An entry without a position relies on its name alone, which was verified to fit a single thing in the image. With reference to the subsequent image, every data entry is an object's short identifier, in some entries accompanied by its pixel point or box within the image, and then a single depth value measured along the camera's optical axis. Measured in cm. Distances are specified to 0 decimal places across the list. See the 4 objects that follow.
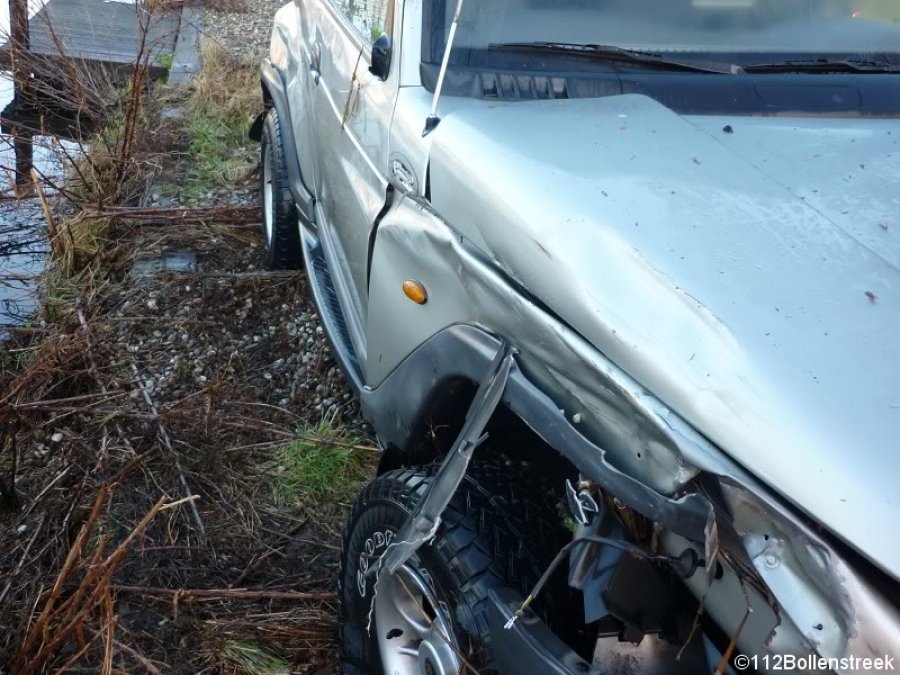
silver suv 137
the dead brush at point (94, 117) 534
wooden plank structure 727
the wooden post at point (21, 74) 574
